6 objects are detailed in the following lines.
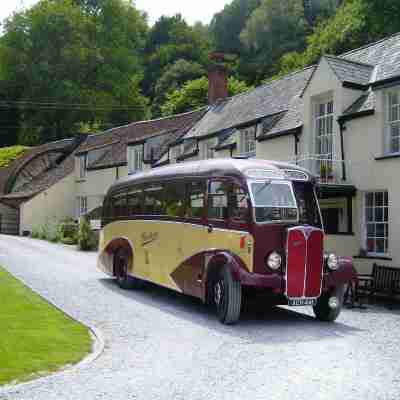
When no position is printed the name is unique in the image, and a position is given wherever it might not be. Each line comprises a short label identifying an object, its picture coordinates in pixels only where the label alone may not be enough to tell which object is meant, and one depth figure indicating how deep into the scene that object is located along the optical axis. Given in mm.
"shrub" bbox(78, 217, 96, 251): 28406
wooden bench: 14433
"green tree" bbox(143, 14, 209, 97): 66438
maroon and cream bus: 11320
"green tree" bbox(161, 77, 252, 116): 49812
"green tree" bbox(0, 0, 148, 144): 59406
